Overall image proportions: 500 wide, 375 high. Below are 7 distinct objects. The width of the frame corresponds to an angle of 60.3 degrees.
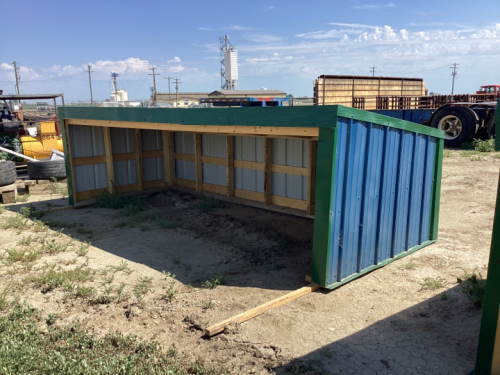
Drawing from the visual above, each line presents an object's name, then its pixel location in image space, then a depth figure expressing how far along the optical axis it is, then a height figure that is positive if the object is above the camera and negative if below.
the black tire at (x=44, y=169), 13.52 -2.29
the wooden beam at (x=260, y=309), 4.74 -2.51
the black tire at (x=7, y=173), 12.05 -2.16
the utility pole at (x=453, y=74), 88.81 +3.88
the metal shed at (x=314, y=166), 5.51 -1.36
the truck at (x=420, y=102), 16.02 -0.41
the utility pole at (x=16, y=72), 64.46 +3.49
